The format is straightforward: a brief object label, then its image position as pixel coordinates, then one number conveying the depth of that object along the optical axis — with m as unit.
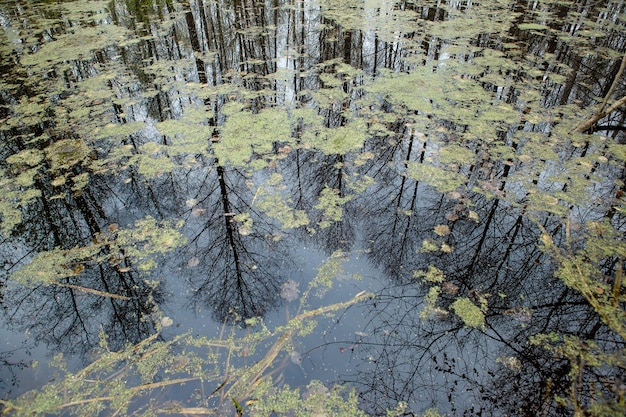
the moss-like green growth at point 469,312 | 2.48
